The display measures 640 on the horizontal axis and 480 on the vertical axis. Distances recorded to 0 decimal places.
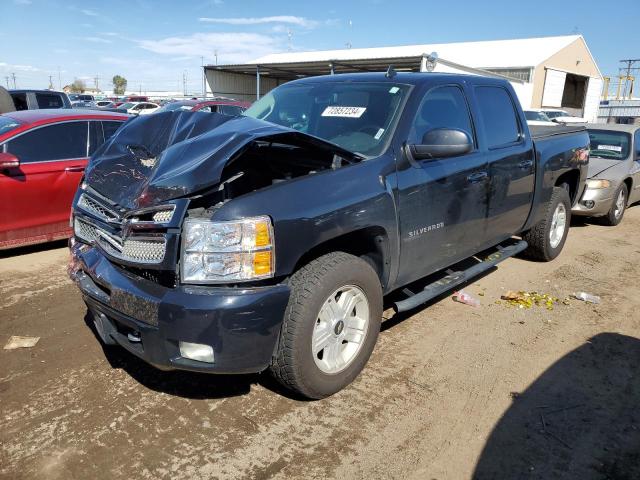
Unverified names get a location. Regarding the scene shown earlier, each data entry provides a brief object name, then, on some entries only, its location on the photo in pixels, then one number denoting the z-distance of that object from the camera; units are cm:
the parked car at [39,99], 1378
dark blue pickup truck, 254
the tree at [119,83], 10021
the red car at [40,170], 545
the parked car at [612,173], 769
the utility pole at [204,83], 3725
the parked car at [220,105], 1358
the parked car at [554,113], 2732
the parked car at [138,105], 2889
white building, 3609
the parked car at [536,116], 2147
